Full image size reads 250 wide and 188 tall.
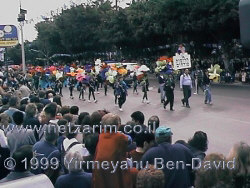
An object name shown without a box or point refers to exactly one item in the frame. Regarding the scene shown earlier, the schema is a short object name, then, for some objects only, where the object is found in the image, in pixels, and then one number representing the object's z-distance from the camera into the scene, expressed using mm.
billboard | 16062
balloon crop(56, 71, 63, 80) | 23666
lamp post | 27359
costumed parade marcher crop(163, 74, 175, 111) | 16848
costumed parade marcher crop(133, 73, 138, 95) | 24095
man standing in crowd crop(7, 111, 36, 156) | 6420
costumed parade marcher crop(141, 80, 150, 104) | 19594
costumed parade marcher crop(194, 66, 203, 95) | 21984
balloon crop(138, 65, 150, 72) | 19889
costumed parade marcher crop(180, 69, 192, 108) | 17688
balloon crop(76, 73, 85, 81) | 22328
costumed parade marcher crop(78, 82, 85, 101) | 23000
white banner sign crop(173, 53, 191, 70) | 17838
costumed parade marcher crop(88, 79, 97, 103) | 22311
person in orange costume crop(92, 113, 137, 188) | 4523
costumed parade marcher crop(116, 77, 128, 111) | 18250
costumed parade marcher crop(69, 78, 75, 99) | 24631
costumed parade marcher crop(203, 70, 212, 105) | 18219
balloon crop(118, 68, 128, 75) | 20188
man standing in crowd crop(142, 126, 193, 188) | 4742
